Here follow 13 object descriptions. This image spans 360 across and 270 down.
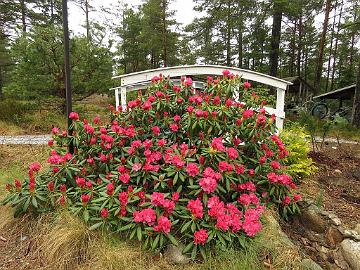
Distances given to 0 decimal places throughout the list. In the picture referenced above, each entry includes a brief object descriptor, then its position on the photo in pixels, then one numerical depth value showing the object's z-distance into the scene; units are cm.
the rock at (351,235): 248
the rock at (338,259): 232
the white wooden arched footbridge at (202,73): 462
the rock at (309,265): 200
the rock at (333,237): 258
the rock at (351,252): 226
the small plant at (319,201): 296
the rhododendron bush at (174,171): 201
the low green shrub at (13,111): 672
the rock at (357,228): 268
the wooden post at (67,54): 288
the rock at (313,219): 275
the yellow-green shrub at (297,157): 368
